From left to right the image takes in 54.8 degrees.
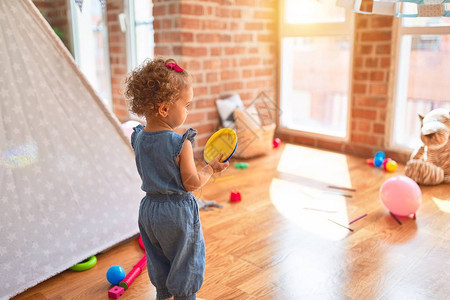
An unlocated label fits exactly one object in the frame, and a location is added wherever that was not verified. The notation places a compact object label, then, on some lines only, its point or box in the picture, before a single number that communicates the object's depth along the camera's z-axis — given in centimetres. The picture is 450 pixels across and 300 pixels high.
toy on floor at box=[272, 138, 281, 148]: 340
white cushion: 305
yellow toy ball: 274
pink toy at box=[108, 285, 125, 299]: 142
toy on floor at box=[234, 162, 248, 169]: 288
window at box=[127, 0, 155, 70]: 304
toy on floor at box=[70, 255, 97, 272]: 159
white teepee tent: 147
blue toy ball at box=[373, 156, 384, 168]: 282
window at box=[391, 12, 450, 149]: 269
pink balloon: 196
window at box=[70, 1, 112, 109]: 222
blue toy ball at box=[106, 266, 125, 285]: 148
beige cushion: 302
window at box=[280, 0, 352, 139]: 320
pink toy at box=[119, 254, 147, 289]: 147
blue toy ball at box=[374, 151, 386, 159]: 287
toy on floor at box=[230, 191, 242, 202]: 227
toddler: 114
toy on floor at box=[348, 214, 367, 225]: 200
